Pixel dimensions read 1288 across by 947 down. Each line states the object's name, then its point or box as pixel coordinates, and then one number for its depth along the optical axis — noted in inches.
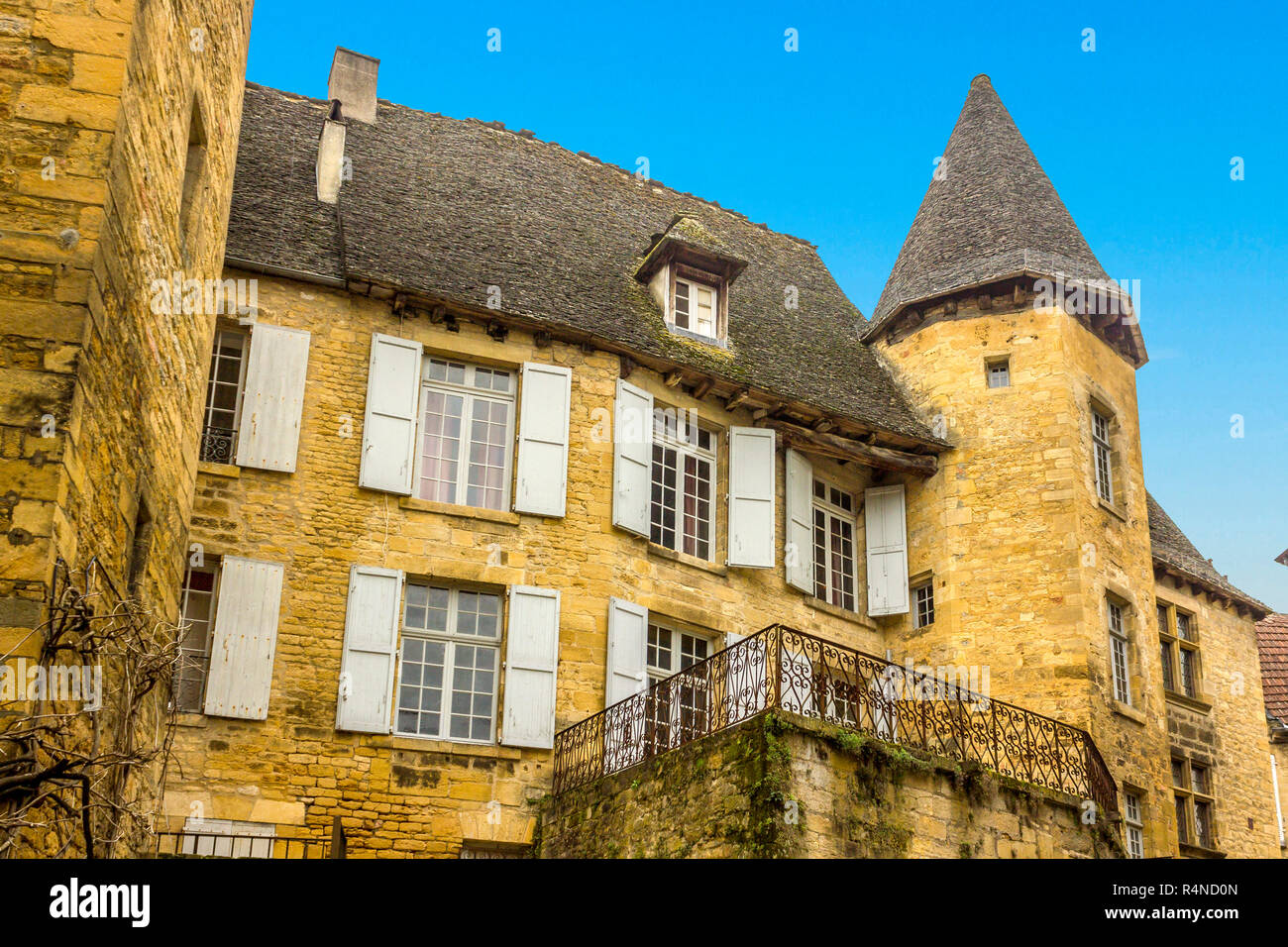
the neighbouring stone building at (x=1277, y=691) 871.7
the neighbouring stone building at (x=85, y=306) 262.4
